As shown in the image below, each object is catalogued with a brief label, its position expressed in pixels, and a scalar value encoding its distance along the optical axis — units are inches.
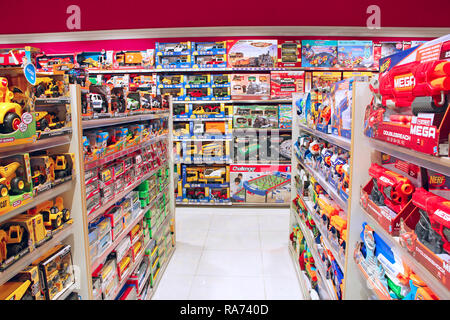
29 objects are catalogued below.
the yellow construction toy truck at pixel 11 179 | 48.2
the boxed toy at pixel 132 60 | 219.8
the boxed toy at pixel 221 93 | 219.5
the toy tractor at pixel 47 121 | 57.9
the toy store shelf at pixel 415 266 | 36.1
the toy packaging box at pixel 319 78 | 218.2
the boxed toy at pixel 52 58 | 200.6
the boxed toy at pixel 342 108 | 73.2
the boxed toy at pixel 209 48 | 216.4
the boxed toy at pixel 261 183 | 223.5
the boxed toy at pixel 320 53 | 213.6
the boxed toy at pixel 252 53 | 213.5
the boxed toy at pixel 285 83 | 214.5
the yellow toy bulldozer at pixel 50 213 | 61.1
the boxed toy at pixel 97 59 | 222.7
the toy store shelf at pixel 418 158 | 36.5
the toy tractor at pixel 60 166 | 63.2
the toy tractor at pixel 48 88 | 60.6
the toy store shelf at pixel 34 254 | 47.5
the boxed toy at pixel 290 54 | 217.2
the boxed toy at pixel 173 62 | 218.2
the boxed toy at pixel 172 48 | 217.6
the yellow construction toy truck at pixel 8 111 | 46.6
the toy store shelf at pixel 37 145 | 49.5
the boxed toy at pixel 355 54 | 213.3
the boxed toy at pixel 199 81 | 220.2
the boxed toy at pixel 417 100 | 36.6
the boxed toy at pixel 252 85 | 216.4
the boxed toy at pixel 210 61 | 216.7
